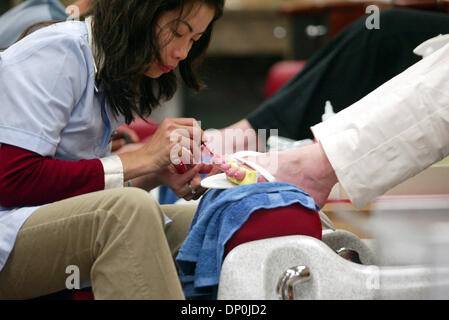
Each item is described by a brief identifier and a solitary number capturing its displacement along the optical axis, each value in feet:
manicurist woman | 11.26
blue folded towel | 11.45
